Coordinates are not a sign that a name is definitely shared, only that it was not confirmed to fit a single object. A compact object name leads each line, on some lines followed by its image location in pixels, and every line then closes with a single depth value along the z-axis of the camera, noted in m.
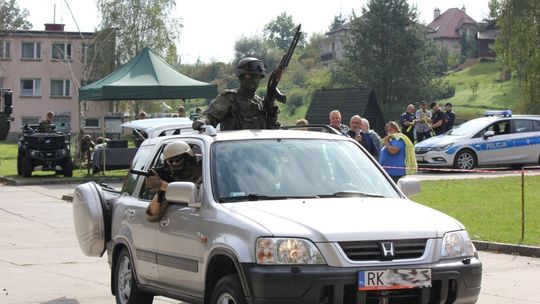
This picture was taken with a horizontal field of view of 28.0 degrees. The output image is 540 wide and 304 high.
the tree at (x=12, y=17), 70.75
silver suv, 6.99
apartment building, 91.00
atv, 30.55
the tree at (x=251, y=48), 144.75
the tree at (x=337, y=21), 170.15
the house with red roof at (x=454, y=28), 150.38
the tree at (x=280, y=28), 182.12
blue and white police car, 28.22
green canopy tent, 29.79
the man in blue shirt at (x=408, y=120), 32.28
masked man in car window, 8.61
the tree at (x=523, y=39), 62.84
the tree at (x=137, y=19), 80.25
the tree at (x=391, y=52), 77.62
